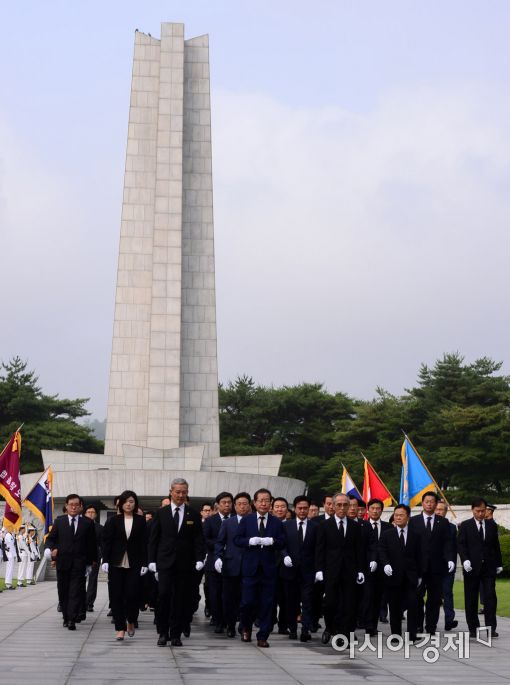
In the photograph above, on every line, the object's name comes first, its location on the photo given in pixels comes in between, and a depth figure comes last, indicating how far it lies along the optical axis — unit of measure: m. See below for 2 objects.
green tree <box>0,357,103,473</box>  50.09
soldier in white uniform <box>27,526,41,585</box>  26.33
